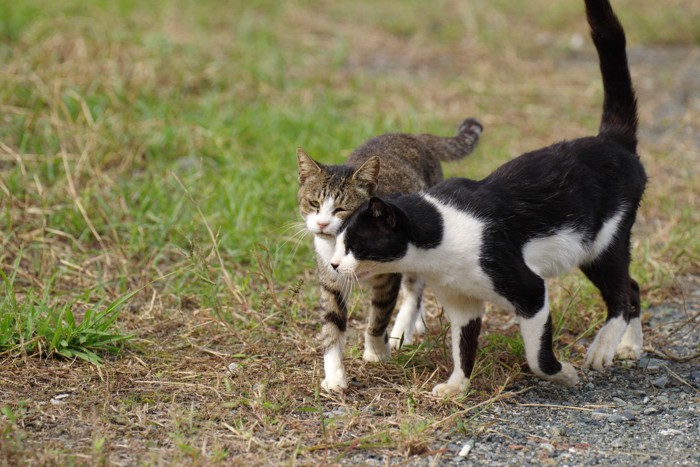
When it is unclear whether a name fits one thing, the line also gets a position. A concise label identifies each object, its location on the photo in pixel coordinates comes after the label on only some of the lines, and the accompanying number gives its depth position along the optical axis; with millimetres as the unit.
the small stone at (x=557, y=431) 6821
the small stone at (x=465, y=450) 6496
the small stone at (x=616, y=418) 7075
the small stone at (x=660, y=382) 7809
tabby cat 7531
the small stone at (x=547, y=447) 6559
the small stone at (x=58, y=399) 7148
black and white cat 6934
